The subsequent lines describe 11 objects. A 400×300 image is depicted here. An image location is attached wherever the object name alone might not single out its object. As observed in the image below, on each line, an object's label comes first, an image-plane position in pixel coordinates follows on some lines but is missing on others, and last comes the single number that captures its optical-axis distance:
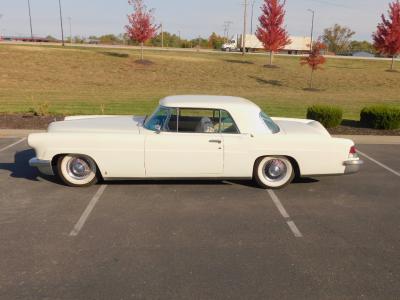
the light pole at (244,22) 43.55
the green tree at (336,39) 84.38
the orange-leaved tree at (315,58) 26.50
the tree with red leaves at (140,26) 30.98
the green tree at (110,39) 116.25
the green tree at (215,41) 90.35
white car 5.90
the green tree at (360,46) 106.98
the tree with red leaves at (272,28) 31.78
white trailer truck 59.67
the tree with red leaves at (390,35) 32.00
